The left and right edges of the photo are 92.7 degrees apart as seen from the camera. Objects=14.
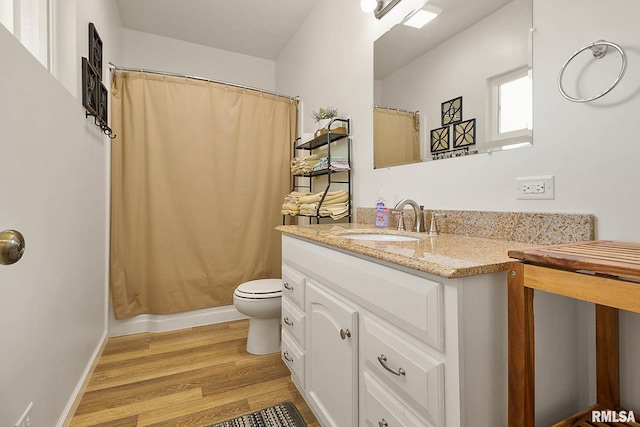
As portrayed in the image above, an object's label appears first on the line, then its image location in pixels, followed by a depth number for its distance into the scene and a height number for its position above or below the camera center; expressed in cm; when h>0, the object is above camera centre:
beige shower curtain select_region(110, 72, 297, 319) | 224 +21
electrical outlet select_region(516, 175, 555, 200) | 96 +8
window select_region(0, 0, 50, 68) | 109 +76
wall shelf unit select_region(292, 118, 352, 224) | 197 +34
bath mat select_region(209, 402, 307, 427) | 134 -92
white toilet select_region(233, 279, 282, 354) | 191 -61
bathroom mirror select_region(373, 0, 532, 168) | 106 +56
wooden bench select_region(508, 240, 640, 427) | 53 -15
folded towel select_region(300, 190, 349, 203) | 197 +12
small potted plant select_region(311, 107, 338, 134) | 202 +67
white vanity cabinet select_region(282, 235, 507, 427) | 67 -35
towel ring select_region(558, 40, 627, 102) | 80 +43
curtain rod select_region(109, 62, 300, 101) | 217 +107
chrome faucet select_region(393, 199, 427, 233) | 137 +1
